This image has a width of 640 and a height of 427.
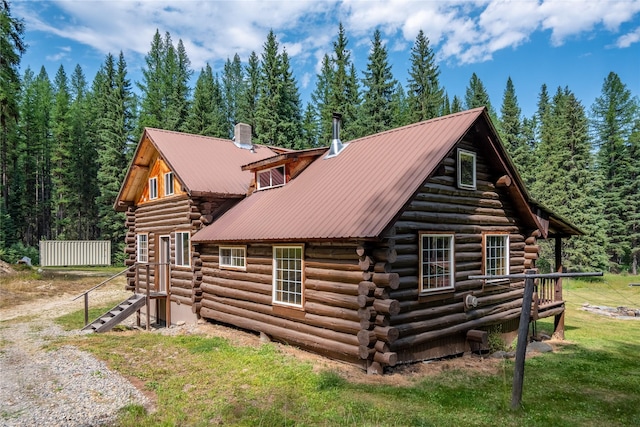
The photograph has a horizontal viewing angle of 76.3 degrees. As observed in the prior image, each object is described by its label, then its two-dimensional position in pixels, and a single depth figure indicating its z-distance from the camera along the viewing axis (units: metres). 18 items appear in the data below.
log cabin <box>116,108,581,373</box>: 9.42
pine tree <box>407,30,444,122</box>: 40.62
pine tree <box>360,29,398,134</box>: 37.59
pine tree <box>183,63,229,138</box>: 40.28
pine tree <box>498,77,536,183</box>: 43.12
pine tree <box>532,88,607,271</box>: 35.25
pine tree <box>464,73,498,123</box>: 48.81
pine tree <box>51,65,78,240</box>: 43.06
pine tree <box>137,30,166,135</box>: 42.91
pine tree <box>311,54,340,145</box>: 43.94
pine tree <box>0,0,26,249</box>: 22.44
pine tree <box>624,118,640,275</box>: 40.58
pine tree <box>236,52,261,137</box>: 44.31
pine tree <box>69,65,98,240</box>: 43.97
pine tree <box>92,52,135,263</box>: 38.06
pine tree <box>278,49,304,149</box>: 38.41
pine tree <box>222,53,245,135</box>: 57.50
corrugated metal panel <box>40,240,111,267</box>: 32.22
